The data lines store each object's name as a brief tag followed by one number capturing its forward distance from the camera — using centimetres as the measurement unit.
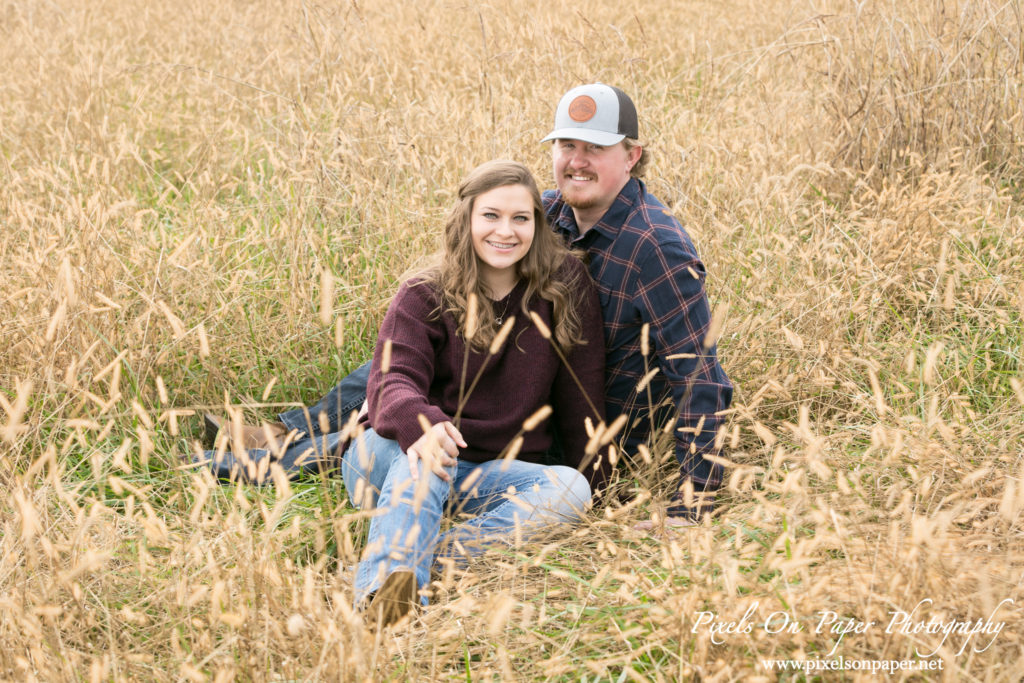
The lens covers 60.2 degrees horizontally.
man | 254
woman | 251
